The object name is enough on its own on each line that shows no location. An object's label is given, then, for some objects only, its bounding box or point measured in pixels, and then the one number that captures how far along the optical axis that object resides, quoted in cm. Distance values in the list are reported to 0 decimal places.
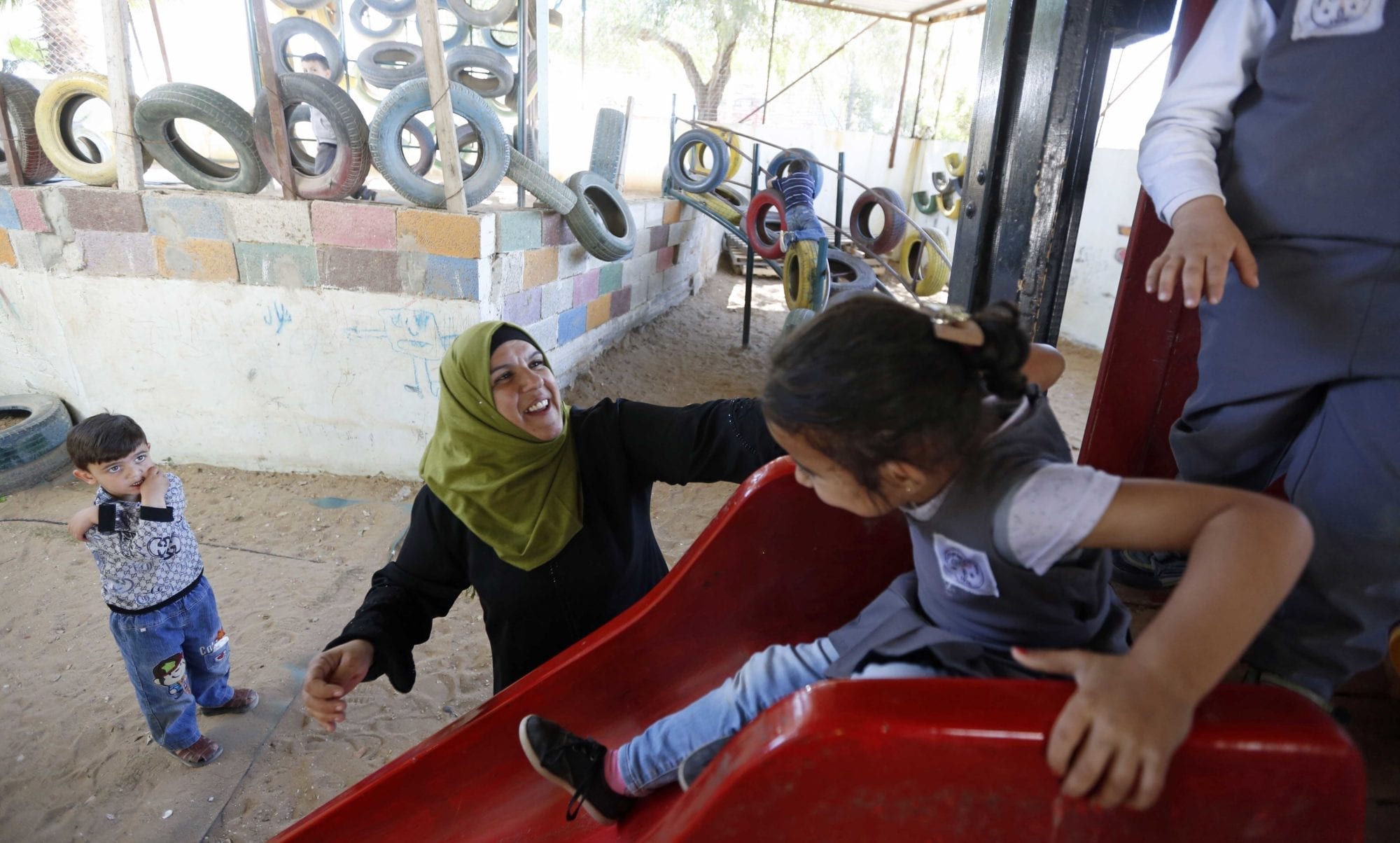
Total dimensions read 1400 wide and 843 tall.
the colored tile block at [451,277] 336
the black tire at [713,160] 640
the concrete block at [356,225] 331
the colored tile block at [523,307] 375
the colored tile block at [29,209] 357
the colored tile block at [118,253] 353
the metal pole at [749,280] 627
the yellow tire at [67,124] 358
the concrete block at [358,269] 339
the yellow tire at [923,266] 606
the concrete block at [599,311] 509
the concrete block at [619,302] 546
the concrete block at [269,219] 336
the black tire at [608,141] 513
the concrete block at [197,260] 348
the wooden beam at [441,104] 300
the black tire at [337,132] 327
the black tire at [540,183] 370
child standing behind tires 362
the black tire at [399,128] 328
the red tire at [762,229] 563
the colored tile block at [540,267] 389
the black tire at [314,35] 608
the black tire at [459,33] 668
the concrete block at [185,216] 340
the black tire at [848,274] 553
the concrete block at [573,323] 462
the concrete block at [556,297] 421
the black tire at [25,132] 371
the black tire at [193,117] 334
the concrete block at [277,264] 344
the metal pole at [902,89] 1052
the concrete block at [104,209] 347
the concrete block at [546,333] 418
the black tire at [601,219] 415
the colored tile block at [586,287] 469
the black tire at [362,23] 770
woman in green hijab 156
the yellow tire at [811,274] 483
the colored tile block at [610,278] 511
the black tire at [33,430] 377
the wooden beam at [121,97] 317
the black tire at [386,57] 568
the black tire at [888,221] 584
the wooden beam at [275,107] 309
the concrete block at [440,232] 329
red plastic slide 69
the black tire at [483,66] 496
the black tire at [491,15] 496
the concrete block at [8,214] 365
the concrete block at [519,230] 351
